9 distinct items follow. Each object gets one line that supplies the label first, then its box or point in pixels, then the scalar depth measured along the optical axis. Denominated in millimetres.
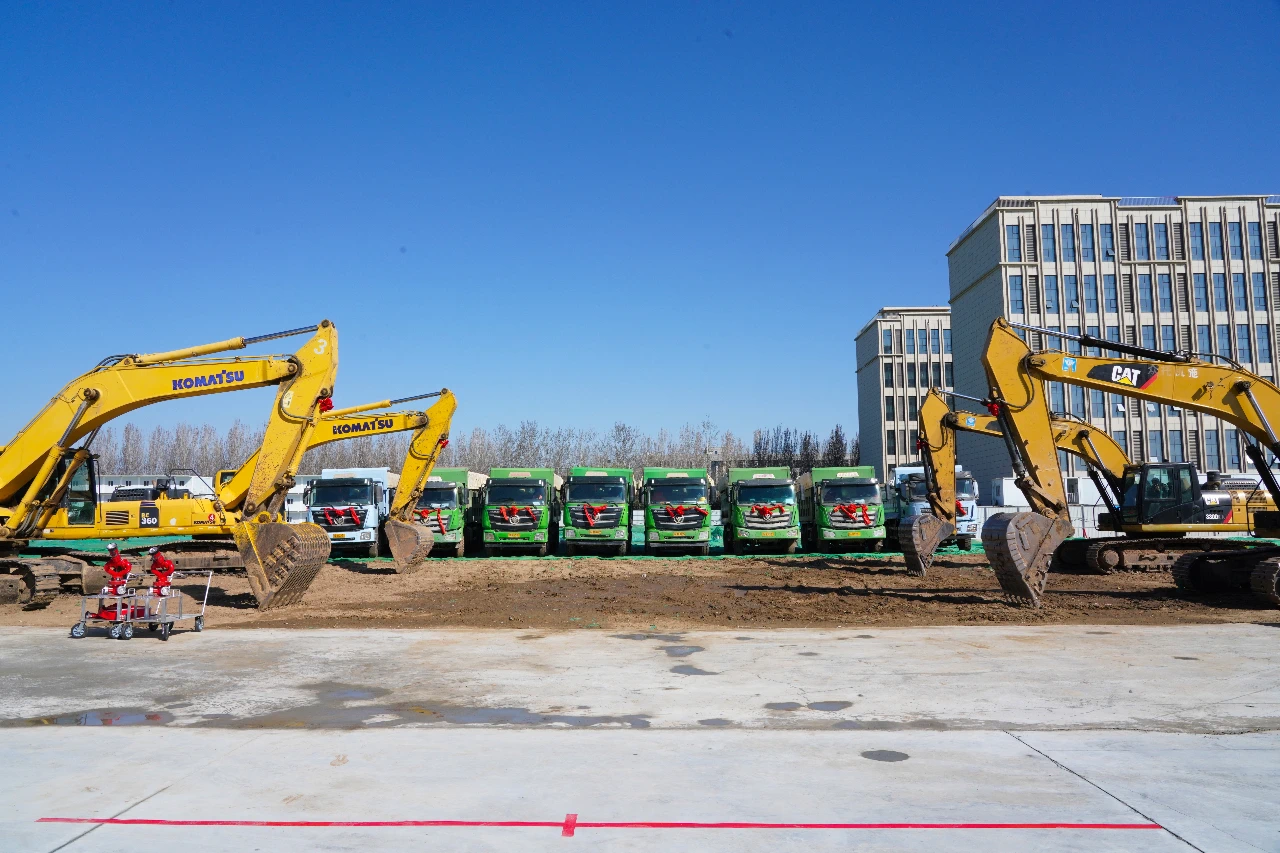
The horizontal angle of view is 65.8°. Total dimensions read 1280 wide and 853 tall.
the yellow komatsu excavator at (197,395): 18047
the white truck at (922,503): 33156
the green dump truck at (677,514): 30688
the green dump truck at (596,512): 30594
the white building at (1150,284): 67125
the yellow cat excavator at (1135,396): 18500
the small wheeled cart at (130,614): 14305
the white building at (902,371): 92438
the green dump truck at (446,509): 31578
